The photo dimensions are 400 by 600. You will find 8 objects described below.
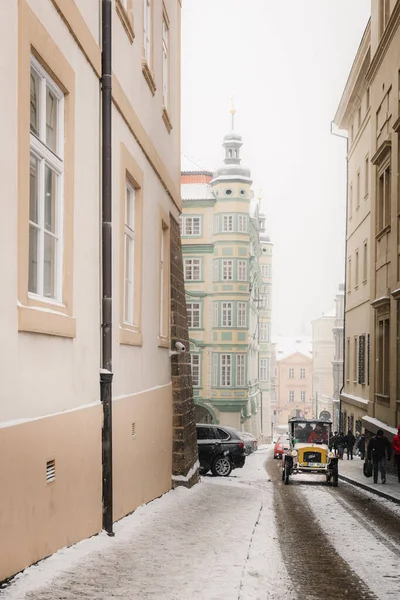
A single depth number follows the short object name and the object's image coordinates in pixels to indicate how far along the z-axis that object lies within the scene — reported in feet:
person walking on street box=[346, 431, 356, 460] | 116.78
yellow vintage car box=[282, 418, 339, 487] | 76.43
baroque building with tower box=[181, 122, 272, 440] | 199.82
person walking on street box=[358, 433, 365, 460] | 107.34
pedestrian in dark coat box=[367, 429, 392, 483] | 72.64
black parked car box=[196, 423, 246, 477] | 85.66
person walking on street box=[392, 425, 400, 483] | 67.84
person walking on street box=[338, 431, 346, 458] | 118.01
